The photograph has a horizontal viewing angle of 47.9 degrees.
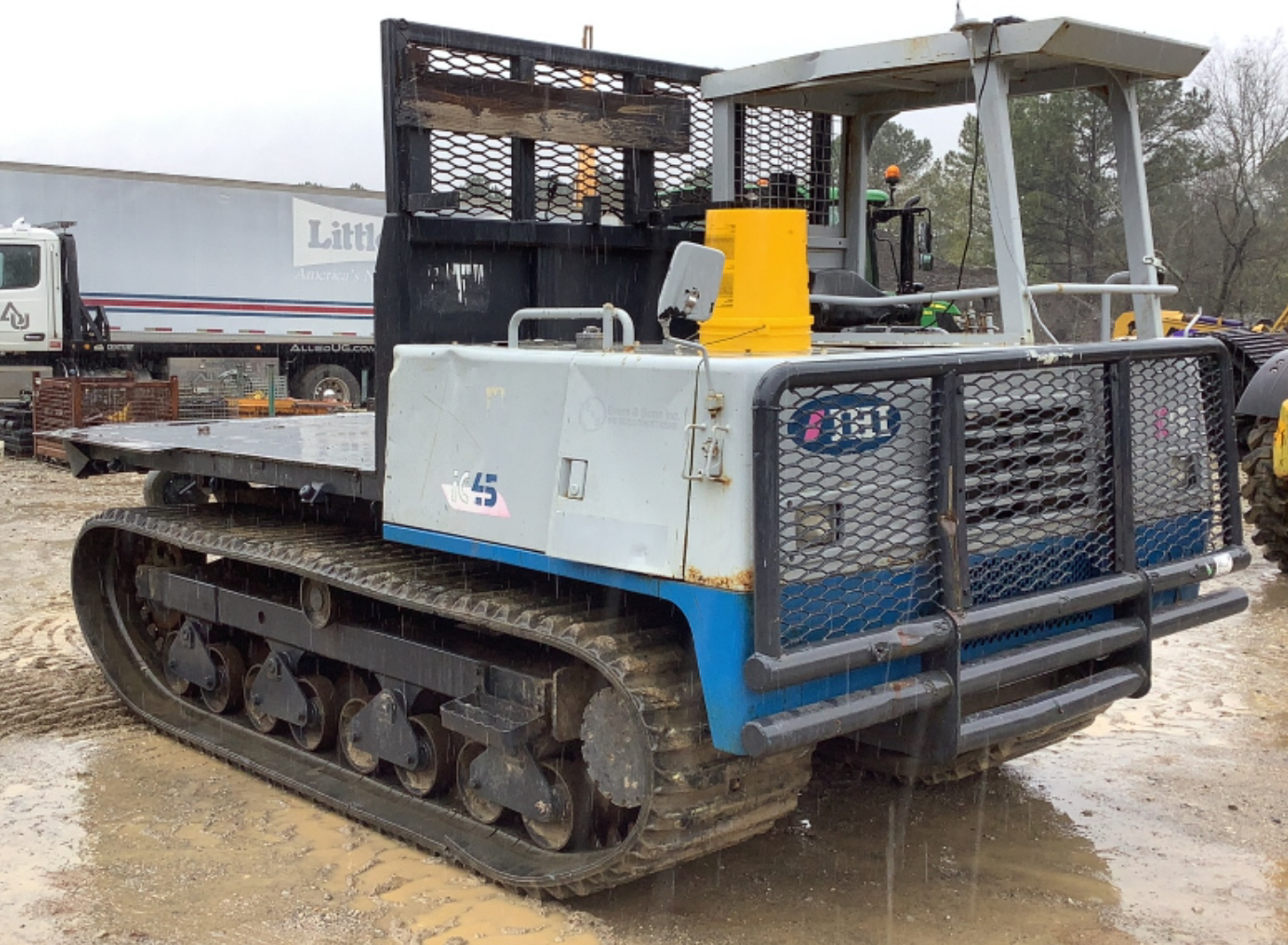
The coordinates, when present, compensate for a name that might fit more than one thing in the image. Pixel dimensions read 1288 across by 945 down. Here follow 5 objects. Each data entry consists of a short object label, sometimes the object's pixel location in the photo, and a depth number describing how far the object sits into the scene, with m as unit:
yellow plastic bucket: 4.30
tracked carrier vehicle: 3.78
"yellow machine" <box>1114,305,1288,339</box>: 16.63
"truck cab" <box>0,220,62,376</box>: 19.30
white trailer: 19.55
